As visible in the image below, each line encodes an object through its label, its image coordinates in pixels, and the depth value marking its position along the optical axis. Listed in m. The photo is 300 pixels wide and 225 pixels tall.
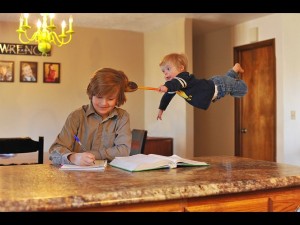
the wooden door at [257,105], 4.54
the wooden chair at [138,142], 3.09
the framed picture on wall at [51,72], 4.90
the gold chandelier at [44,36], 3.36
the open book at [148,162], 1.53
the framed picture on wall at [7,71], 4.71
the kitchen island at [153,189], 1.08
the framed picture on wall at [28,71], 4.79
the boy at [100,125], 1.73
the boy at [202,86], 1.73
